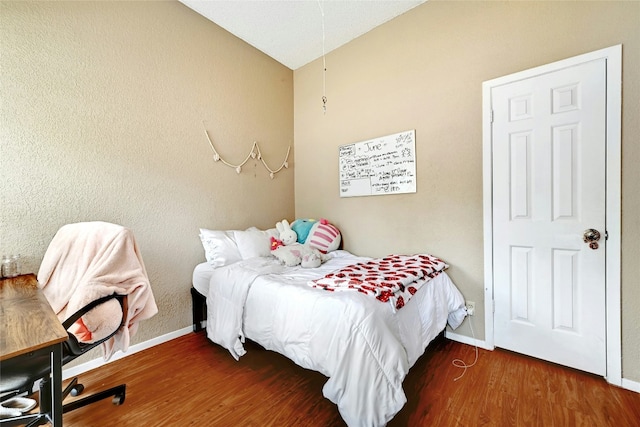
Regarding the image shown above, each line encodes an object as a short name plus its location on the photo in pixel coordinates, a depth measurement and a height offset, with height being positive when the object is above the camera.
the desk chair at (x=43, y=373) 1.05 -0.67
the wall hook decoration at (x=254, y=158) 2.54 +0.55
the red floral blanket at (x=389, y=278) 1.49 -0.46
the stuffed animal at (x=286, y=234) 2.59 -0.25
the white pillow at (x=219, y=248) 2.27 -0.34
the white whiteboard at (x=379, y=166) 2.40 +0.40
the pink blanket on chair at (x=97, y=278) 1.24 -0.34
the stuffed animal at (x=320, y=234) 2.64 -0.27
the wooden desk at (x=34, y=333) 0.72 -0.36
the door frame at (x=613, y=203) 1.57 +0.00
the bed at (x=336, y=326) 1.23 -0.70
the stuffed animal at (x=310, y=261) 2.18 -0.44
